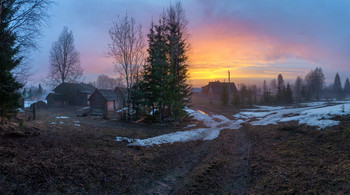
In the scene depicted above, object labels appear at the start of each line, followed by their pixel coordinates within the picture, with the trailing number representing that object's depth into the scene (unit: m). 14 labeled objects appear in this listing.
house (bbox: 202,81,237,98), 65.74
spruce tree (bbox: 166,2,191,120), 19.28
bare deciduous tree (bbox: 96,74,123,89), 114.19
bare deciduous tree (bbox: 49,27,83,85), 38.75
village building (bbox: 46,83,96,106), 43.97
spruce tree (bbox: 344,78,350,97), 101.81
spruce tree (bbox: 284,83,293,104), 48.22
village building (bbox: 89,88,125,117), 34.41
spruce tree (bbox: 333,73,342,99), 88.57
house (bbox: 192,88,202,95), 91.59
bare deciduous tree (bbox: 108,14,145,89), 19.25
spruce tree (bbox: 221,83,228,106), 41.50
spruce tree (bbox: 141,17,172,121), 17.58
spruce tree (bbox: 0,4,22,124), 7.50
